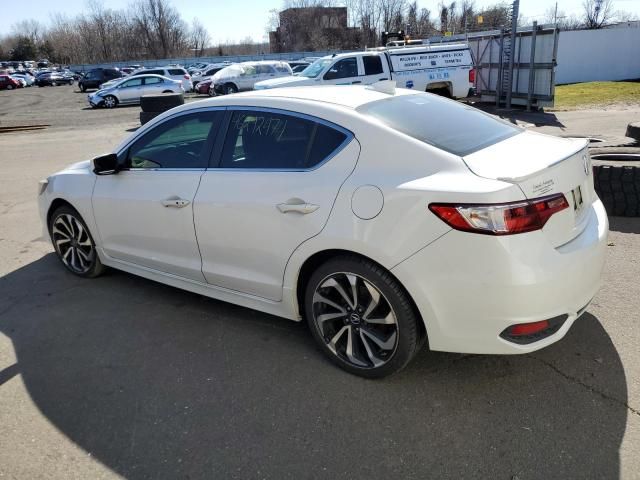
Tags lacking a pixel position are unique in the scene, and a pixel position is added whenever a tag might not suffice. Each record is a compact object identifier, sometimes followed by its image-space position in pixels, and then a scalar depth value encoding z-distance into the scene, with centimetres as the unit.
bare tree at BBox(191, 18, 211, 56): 10406
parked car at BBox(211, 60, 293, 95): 2623
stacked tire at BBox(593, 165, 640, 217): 540
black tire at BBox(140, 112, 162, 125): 1349
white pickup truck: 1666
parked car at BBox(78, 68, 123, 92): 4131
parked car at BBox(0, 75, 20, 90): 5000
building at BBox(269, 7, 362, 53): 7750
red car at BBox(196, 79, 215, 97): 2923
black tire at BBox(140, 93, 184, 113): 1377
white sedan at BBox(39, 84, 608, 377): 252
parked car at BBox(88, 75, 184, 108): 2686
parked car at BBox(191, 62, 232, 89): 3494
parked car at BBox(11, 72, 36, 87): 5329
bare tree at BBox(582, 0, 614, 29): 6375
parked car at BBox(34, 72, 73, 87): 5303
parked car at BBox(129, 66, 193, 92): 2997
